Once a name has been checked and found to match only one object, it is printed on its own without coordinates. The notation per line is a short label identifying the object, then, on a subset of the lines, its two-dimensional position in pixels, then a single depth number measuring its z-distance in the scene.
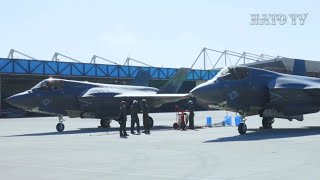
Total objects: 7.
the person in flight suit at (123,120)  21.44
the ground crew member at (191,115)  25.60
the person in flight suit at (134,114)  23.11
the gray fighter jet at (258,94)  21.05
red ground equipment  25.55
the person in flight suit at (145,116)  23.33
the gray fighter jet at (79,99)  25.92
